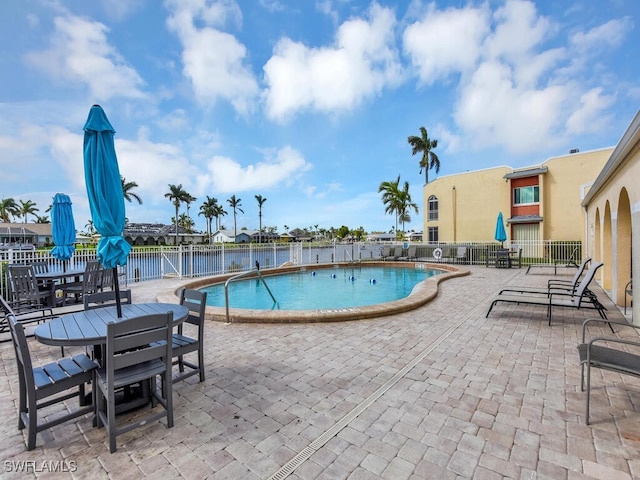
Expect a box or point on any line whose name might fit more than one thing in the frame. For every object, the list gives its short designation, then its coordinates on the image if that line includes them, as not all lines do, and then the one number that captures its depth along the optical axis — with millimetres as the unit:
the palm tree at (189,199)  53134
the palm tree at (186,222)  77562
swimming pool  6043
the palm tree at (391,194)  30922
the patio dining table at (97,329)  2510
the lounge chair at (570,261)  14616
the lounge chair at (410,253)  20091
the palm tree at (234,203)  72250
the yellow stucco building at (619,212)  4836
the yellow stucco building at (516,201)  20719
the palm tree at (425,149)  32594
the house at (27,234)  44506
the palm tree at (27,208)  63231
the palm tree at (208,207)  69375
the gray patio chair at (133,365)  2367
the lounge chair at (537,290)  6623
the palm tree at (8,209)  57969
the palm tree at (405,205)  31048
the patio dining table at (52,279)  7071
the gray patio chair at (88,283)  6948
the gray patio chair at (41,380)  2404
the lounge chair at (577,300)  5492
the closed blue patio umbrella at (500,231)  17234
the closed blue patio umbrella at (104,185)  3287
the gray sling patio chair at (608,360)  2580
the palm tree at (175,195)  52406
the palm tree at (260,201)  61938
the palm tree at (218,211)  70625
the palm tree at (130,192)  39969
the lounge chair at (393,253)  20191
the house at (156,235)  53156
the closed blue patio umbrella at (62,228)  8367
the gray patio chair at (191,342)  3309
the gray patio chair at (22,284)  6285
